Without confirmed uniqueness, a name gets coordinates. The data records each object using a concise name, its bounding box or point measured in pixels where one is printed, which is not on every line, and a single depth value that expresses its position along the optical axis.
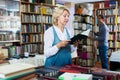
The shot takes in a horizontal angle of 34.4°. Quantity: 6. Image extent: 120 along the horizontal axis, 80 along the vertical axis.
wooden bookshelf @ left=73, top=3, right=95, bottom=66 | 6.91
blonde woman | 1.87
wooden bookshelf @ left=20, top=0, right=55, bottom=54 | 5.20
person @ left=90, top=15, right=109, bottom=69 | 5.59
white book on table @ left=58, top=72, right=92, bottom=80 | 0.97
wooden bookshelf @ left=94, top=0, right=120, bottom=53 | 6.41
